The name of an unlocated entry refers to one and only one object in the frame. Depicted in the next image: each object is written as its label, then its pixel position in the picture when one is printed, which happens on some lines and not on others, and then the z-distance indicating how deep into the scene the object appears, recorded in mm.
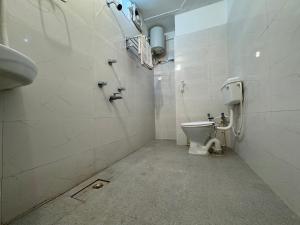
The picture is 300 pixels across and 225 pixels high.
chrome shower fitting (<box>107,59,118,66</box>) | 1582
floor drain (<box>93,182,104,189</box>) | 1077
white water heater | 2838
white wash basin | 466
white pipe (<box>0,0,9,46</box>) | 630
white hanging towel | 2035
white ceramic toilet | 1560
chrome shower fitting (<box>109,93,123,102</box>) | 1567
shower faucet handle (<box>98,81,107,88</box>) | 1411
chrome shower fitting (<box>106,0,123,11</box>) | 1598
